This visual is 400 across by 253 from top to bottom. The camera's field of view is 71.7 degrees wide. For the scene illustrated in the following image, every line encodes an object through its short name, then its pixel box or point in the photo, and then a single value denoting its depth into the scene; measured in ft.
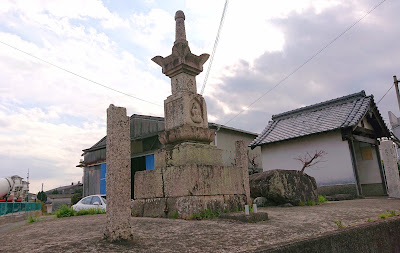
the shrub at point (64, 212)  23.17
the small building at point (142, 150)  54.60
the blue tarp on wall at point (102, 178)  62.49
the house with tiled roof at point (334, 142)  41.81
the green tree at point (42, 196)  91.23
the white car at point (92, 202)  35.53
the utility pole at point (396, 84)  50.47
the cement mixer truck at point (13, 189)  67.10
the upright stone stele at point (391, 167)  35.17
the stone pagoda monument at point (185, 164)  17.76
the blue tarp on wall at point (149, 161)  53.79
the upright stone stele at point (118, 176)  10.53
